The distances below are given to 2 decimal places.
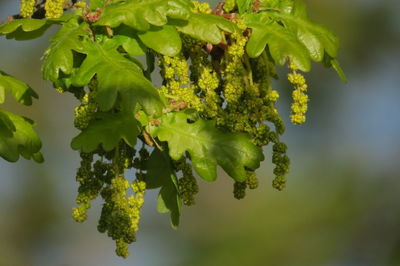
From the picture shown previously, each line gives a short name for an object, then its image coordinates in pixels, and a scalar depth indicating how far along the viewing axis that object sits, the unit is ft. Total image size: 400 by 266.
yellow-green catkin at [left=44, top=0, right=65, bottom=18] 16.43
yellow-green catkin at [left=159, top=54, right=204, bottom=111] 15.79
